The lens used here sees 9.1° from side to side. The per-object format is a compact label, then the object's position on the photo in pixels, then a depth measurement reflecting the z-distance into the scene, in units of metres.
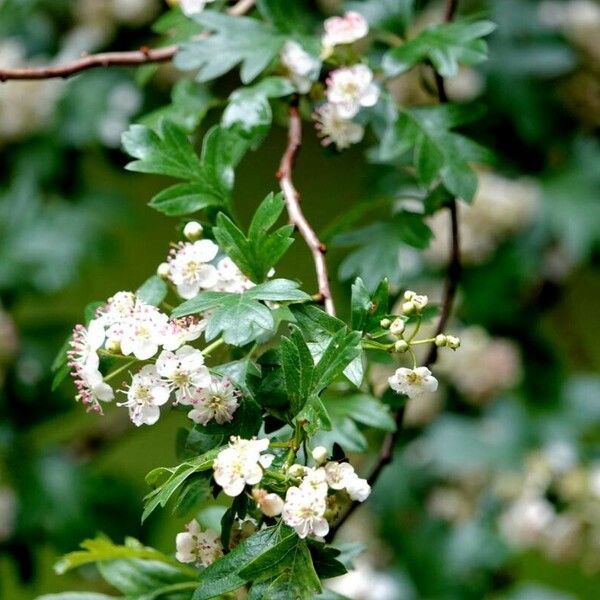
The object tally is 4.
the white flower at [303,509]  0.94
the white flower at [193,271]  1.00
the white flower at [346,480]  0.95
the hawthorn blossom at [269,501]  0.95
